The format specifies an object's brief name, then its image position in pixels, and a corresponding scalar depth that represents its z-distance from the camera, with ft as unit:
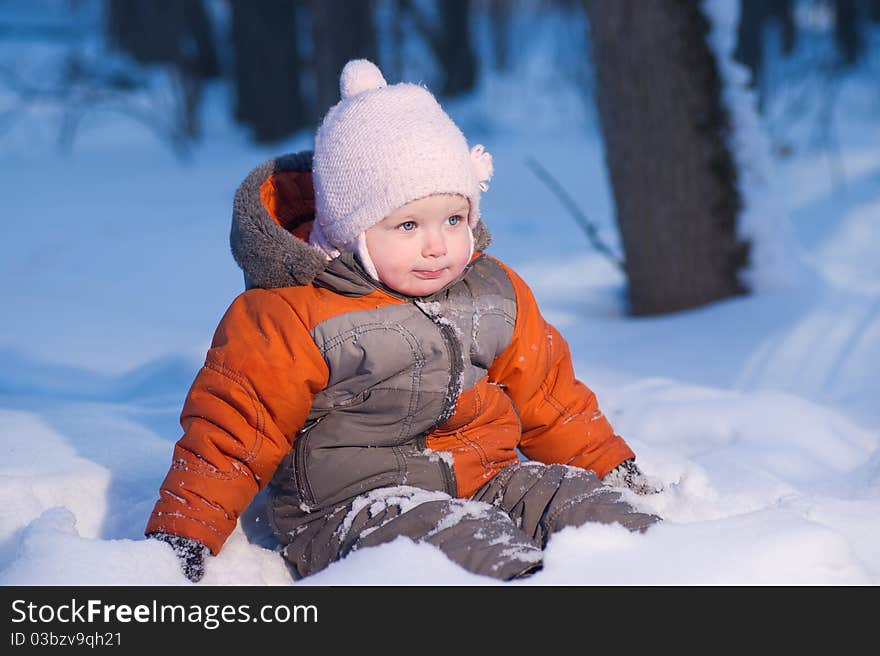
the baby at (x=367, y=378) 6.17
